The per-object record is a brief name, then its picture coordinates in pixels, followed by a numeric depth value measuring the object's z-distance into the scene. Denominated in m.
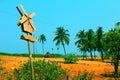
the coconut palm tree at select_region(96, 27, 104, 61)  107.47
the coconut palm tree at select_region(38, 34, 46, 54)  163.50
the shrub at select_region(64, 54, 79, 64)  68.56
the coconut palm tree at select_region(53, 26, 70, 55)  126.94
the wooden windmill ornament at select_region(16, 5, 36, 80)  14.59
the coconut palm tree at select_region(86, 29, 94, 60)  113.50
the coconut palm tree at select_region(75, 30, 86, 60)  116.64
